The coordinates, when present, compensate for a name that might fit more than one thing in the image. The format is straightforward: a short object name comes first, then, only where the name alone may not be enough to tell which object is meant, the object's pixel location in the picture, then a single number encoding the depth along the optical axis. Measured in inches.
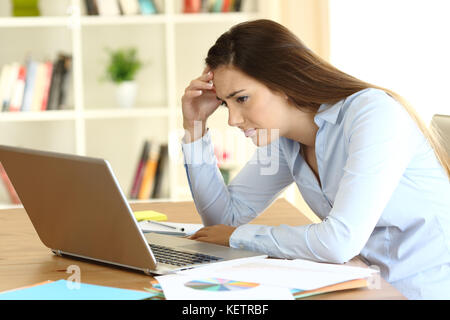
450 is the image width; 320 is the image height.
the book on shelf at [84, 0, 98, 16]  274.2
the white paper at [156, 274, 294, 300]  79.4
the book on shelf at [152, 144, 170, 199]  285.0
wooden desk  87.4
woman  100.0
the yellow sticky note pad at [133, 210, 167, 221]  137.3
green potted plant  278.4
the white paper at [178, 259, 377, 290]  84.6
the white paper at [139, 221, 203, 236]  122.5
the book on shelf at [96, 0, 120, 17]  274.4
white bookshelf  276.4
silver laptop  90.4
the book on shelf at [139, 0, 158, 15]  276.8
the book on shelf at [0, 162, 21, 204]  282.1
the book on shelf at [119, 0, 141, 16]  274.5
